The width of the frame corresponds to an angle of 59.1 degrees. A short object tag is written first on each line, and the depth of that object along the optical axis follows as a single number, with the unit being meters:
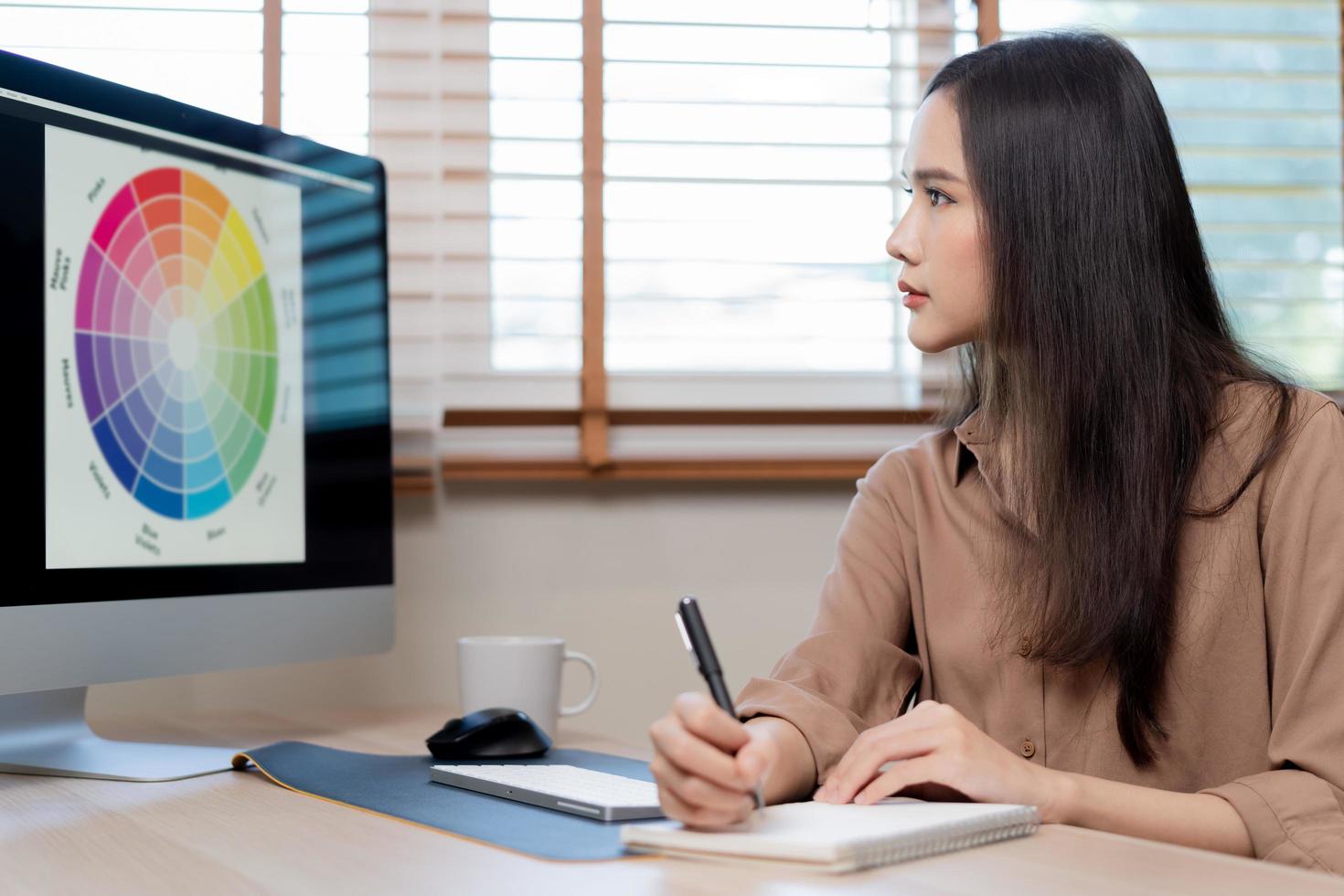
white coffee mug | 1.16
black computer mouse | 0.99
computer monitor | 0.95
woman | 0.91
